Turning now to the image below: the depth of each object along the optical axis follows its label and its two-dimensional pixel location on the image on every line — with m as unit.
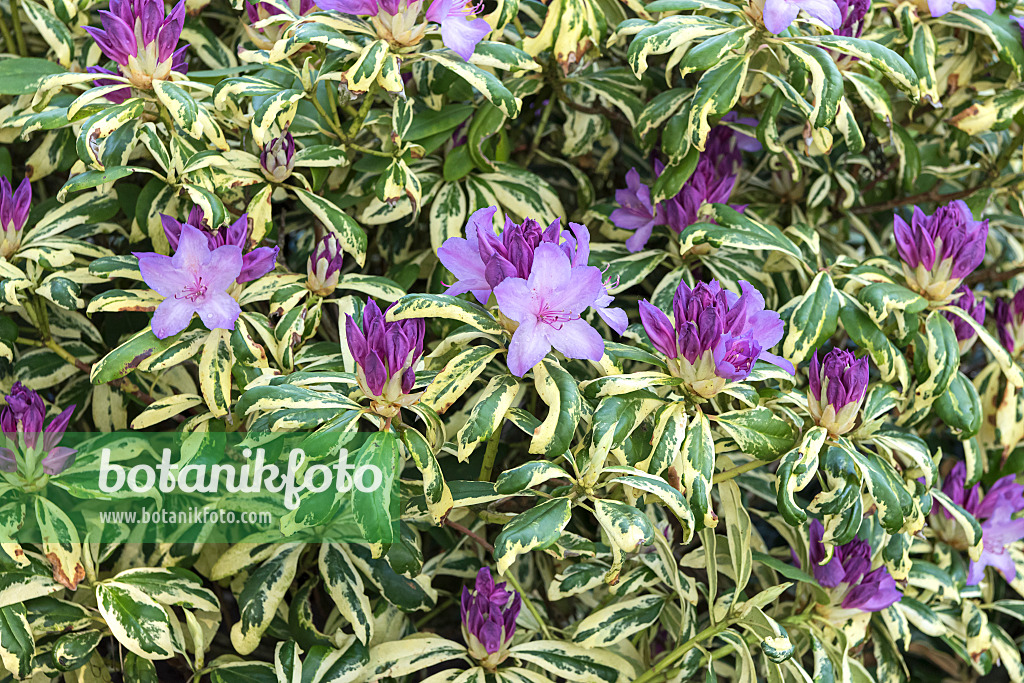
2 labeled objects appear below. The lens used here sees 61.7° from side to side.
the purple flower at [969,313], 1.26
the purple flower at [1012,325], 1.39
